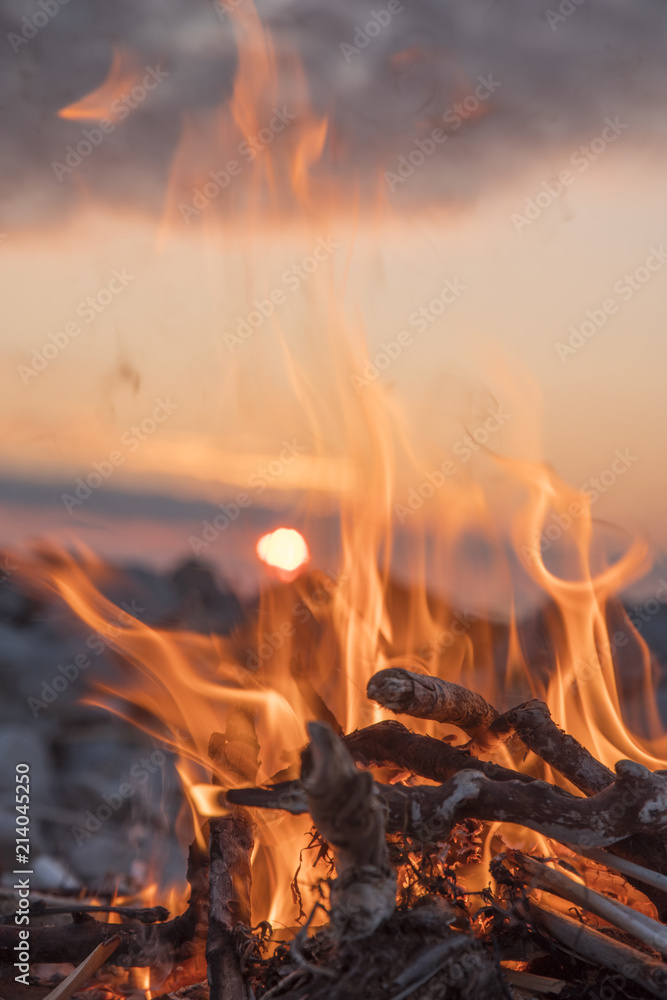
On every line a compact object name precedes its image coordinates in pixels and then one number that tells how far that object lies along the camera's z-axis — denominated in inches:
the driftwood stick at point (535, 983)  92.3
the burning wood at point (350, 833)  71.7
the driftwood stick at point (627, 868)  98.5
